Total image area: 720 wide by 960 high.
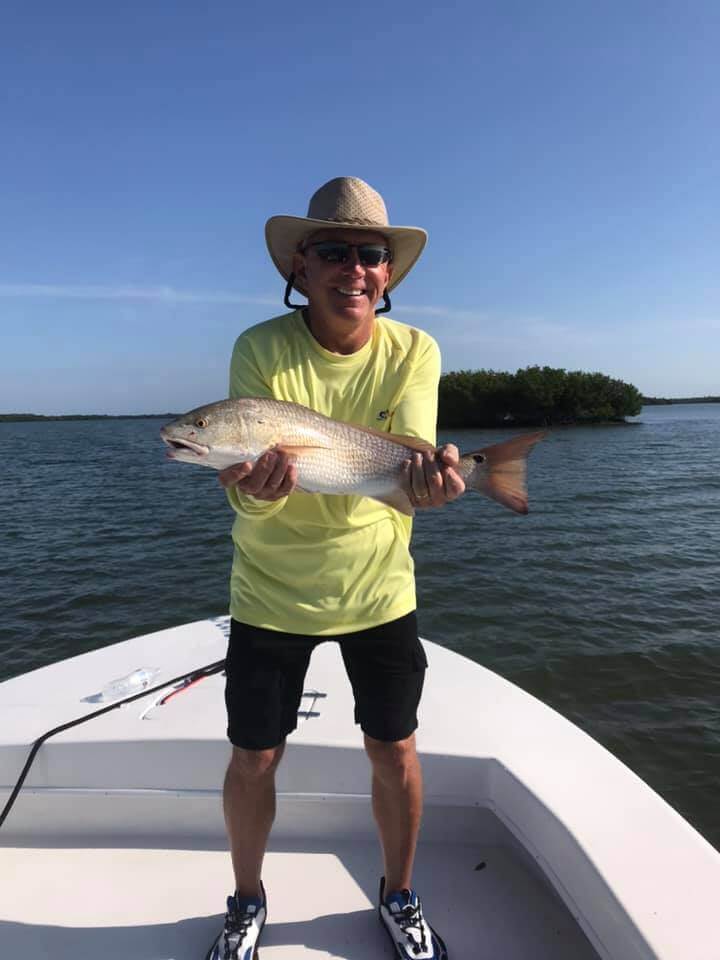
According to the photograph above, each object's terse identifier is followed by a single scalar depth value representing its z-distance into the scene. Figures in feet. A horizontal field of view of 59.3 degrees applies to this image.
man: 8.55
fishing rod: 10.46
